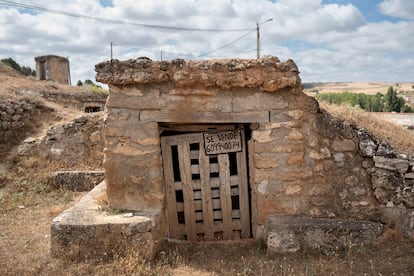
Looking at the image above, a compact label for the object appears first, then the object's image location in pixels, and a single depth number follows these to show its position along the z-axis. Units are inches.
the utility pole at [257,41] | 688.4
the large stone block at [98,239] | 166.2
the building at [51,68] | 824.3
